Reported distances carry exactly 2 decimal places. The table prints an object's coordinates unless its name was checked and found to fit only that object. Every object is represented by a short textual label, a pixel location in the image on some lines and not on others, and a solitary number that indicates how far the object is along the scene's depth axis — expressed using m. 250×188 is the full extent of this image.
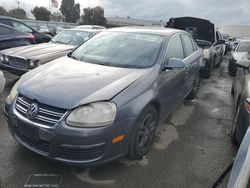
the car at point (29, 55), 3.93
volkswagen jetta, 1.80
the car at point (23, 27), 6.16
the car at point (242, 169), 1.26
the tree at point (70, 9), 47.26
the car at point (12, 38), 5.10
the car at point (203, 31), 6.28
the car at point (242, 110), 2.25
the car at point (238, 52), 6.68
